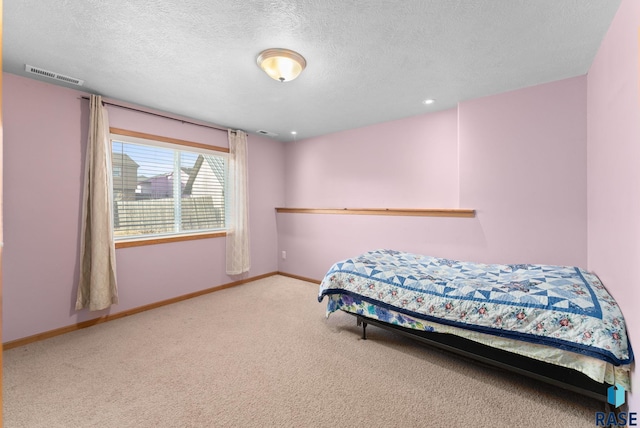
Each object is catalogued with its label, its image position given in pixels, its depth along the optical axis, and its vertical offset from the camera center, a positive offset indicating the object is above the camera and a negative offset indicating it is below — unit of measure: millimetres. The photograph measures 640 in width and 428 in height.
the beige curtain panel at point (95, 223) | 2891 -88
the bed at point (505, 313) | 1693 -706
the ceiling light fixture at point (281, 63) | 2137 +1096
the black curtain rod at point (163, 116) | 3078 +1138
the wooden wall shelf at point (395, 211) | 3206 -6
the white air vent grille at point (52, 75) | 2434 +1179
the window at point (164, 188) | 3285 +308
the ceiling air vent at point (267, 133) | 4337 +1173
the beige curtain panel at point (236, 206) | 4156 +91
